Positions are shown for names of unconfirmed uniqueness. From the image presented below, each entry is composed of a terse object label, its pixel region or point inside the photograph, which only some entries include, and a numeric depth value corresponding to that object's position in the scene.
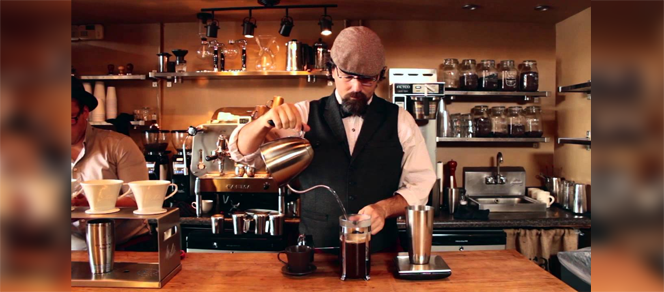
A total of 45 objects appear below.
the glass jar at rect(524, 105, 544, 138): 3.85
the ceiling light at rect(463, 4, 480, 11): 3.60
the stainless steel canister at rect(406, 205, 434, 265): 1.52
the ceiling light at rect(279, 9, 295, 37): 3.63
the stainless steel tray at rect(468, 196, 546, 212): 3.53
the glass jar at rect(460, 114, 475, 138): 3.87
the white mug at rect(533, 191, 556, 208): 3.74
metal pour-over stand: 1.45
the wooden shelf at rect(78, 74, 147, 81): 4.04
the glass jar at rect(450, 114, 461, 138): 3.86
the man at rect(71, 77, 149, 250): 2.16
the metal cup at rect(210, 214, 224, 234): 2.98
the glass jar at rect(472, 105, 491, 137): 3.84
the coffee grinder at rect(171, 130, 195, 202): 3.76
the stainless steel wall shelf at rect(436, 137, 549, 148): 3.79
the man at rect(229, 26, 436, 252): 2.00
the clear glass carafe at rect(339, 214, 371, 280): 1.46
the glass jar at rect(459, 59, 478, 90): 3.87
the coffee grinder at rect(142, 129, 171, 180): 3.97
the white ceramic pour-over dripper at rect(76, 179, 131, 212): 1.48
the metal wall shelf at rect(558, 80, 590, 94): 3.23
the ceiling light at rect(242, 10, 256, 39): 3.69
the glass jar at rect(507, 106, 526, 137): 3.86
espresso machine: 3.14
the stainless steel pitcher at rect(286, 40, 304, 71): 3.86
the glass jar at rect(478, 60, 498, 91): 3.86
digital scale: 1.48
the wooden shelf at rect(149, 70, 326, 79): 3.85
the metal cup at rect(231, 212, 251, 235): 2.92
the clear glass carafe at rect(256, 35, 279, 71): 3.97
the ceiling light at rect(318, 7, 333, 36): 3.64
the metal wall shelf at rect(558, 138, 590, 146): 3.24
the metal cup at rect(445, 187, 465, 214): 3.65
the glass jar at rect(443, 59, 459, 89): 3.91
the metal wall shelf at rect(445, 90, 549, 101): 3.83
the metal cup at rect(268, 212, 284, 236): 3.09
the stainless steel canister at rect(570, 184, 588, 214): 3.47
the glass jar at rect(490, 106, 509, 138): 3.86
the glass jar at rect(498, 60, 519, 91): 3.89
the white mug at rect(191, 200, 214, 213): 3.57
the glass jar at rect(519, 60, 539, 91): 3.86
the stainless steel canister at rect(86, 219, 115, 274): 1.50
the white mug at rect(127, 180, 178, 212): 1.49
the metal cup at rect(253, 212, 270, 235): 3.03
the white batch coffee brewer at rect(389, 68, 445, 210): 3.58
